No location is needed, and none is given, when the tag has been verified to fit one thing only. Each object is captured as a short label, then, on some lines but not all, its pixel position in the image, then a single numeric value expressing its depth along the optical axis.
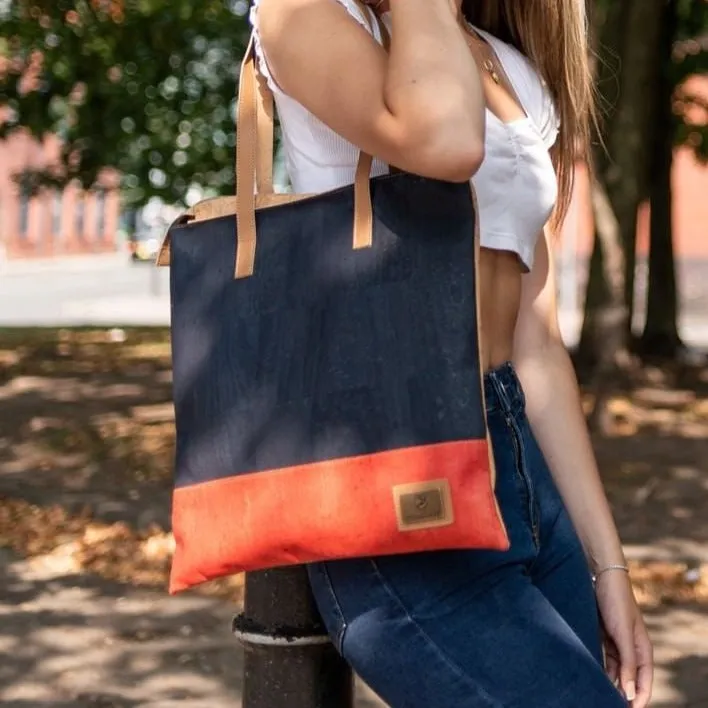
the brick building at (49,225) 52.56
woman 1.51
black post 1.70
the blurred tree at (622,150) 10.43
